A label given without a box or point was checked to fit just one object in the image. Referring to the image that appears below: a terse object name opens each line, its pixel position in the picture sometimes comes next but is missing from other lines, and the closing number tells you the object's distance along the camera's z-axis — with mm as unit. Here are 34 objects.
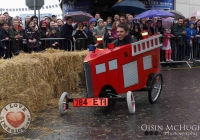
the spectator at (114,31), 15766
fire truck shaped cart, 8312
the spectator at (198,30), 17828
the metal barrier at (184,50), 17531
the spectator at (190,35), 17516
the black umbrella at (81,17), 19833
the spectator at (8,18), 14838
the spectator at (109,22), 17059
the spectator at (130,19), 16156
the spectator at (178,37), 17438
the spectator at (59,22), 15696
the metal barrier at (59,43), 14469
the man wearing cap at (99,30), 15349
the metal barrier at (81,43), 15047
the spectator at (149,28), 16984
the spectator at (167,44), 17203
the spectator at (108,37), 15461
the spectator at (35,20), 14120
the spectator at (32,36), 13469
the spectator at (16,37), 13266
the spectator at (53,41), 14500
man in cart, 9094
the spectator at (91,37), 15352
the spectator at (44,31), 14488
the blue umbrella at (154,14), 17000
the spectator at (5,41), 12992
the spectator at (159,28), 17156
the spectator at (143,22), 16898
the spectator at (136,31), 15992
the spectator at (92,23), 15925
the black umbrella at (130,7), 18703
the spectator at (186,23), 17688
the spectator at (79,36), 15055
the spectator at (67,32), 14633
